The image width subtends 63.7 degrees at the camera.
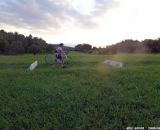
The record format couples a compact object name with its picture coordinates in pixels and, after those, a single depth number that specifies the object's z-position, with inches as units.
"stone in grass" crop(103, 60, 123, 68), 384.3
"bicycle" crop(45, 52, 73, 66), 430.0
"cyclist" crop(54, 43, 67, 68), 419.6
